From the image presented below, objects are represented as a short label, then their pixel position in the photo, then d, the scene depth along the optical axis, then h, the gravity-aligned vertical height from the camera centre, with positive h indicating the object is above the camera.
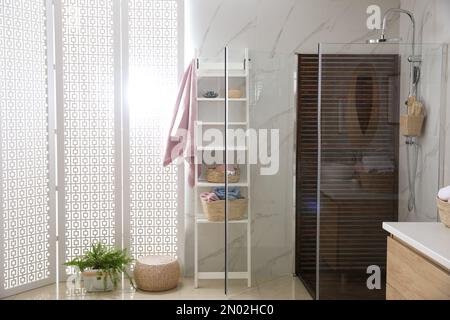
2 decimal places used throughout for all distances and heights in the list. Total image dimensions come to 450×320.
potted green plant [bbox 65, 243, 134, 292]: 4.11 -1.01
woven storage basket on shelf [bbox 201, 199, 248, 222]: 3.87 -0.55
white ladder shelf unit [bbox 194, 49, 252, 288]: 3.80 +0.08
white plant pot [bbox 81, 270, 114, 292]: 4.11 -1.10
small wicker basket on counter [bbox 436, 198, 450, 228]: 2.53 -0.36
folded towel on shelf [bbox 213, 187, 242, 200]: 3.87 -0.42
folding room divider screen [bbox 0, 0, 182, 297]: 4.18 +0.03
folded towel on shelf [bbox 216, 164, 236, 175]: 3.85 -0.25
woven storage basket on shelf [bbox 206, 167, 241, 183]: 4.05 -0.31
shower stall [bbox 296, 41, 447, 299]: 3.38 -0.13
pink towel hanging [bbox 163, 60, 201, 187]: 4.19 +0.05
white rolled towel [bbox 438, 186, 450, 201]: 2.56 -0.28
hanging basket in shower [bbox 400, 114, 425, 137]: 3.41 +0.06
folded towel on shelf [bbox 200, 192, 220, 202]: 4.10 -0.47
